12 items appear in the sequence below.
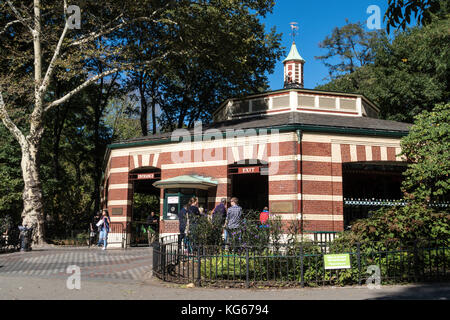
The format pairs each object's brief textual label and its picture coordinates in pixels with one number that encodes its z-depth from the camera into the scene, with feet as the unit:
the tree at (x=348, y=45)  151.02
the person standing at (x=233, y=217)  37.49
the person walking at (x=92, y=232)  73.77
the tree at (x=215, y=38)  65.31
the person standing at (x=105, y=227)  59.85
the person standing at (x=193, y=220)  35.32
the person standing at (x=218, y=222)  35.73
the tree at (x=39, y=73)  63.87
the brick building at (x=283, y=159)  56.59
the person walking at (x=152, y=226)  70.11
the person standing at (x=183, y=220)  43.34
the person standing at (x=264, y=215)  51.49
